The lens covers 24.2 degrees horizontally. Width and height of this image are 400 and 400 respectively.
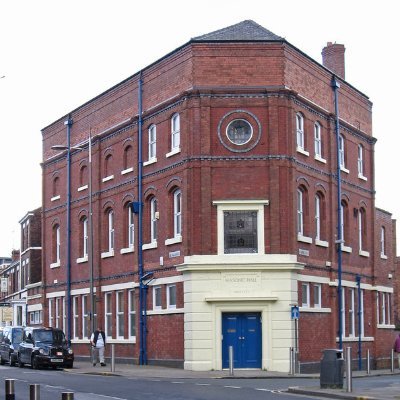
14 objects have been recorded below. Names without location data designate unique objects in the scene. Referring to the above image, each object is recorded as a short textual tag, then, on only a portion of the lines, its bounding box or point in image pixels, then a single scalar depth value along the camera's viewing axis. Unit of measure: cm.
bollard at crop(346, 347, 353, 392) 2367
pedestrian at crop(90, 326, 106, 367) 3931
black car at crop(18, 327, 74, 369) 3844
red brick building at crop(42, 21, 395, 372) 3612
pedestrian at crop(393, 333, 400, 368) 3956
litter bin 2488
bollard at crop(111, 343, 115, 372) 3534
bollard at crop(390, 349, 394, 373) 3938
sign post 3512
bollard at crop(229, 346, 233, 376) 3231
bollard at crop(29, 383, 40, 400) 1313
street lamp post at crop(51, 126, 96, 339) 4809
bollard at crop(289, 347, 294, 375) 3378
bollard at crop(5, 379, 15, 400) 1476
